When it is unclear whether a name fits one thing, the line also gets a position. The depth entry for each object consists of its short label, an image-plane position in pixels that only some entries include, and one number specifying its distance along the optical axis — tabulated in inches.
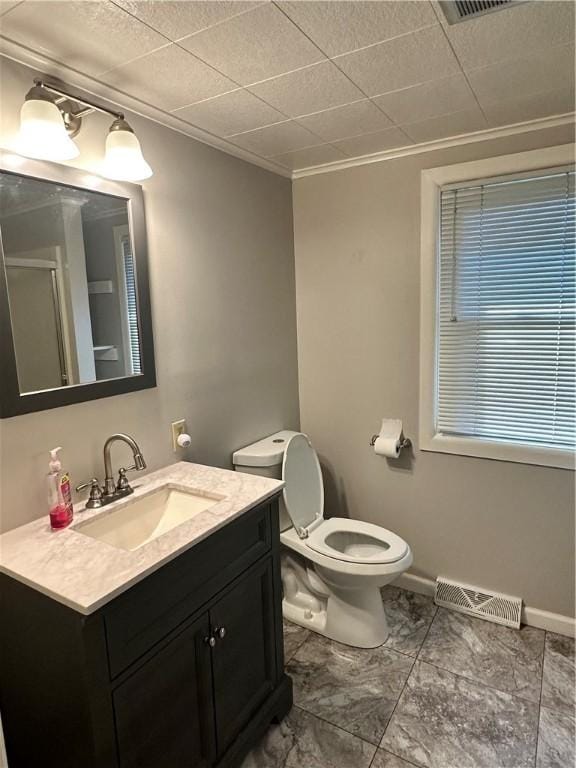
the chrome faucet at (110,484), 59.6
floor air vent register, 88.0
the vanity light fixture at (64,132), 48.6
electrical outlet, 74.5
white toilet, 79.2
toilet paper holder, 95.3
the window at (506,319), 79.4
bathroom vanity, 42.7
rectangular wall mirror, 51.9
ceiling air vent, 45.3
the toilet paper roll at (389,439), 93.7
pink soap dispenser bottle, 53.4
